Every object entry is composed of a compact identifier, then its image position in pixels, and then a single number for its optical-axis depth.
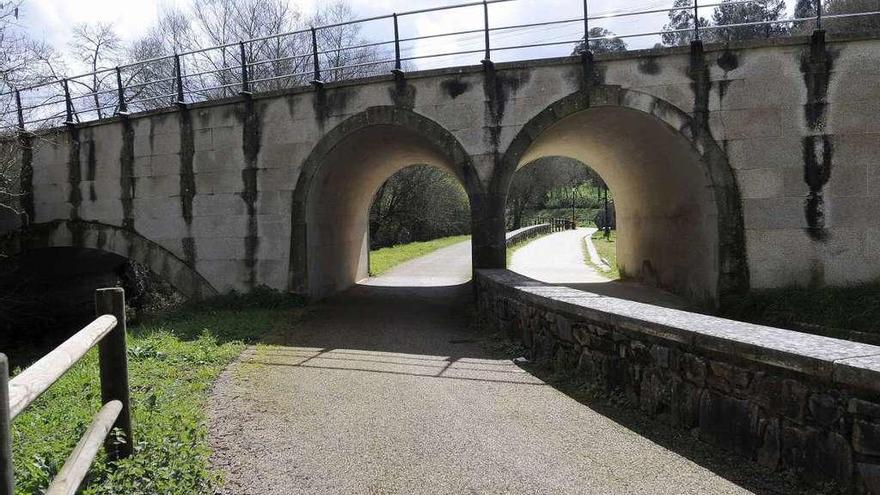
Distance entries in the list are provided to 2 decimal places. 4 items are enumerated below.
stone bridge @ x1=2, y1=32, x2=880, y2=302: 9.69
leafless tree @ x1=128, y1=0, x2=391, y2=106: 23.70
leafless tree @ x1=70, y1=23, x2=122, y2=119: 13.55
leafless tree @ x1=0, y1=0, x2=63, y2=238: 10.20
